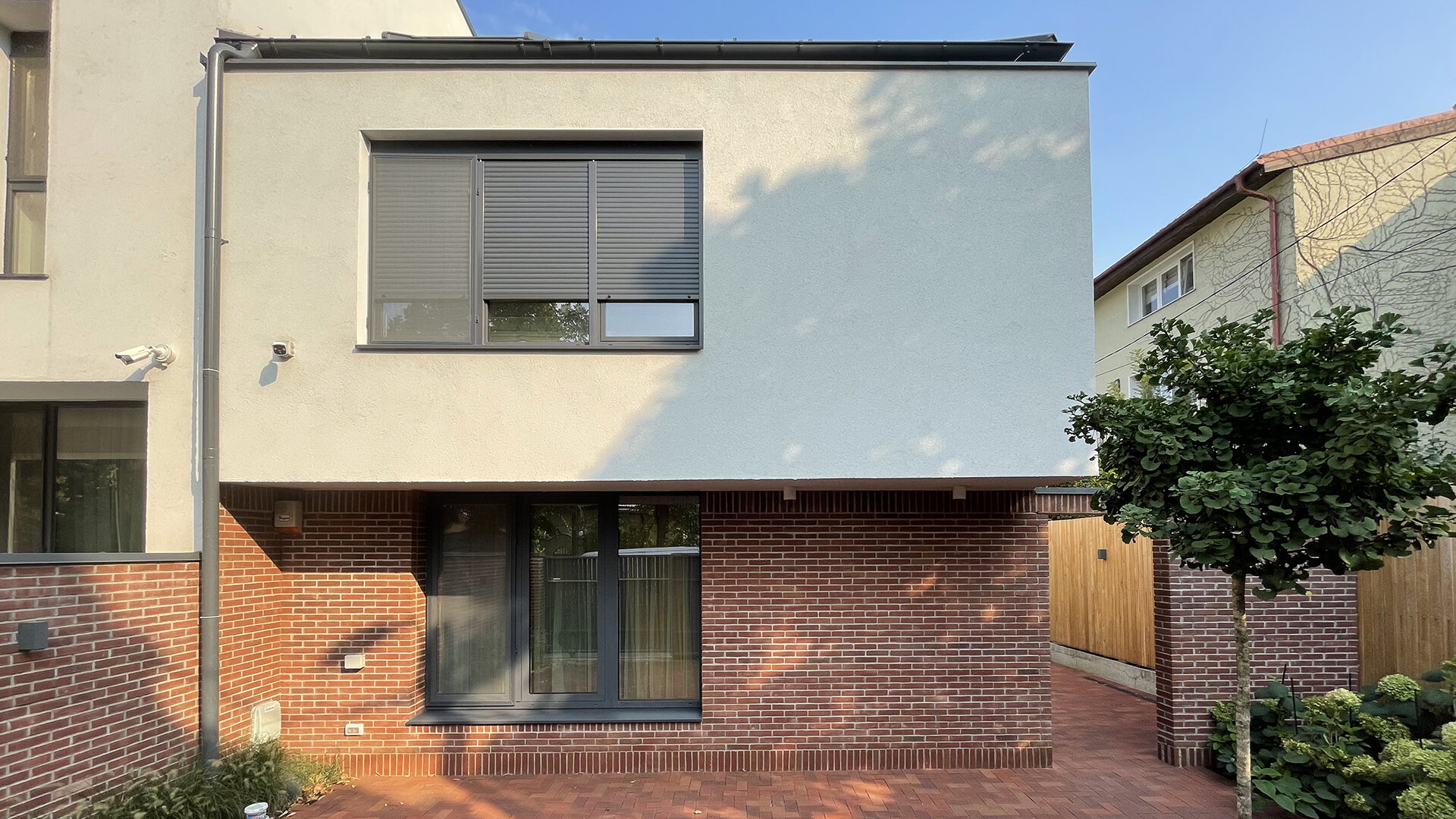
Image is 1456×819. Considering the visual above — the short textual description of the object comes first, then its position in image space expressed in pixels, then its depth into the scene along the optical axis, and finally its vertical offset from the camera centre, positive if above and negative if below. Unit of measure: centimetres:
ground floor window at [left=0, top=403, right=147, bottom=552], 680 -10
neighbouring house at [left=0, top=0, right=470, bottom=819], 528 +85
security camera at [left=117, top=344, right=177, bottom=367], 579 +78
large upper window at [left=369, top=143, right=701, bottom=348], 627 +167
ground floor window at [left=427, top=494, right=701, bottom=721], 747 -132
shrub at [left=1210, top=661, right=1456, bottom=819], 539 -216
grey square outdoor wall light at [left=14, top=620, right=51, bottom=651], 470 -100
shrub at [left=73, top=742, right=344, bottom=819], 520 -227
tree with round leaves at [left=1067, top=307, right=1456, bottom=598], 385 +2
